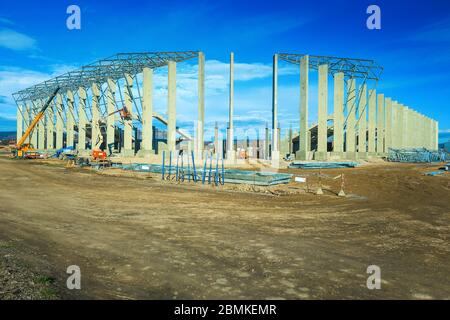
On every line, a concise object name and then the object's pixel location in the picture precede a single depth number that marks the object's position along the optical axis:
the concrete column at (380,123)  54.56
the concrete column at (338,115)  40.12
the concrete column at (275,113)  35.41
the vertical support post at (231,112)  36.50
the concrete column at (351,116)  43.12
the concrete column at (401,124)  61.73
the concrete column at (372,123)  50.78
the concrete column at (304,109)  37.97
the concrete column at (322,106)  38.97
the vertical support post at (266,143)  48.78
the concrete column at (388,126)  56.09
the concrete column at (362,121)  47.88
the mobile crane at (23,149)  46.06
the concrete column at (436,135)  92.72
